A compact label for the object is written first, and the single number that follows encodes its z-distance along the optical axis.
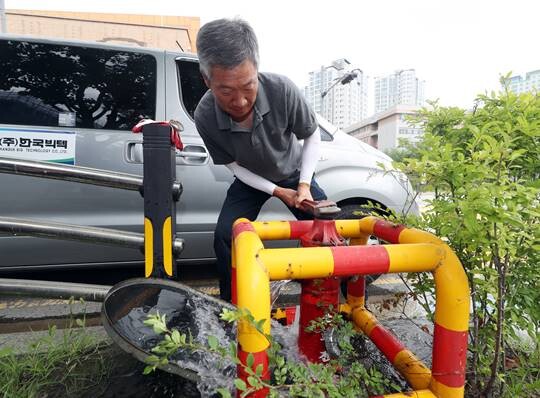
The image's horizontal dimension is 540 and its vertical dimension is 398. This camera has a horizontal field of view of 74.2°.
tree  0.99
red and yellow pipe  0.92
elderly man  1.35
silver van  2.46
